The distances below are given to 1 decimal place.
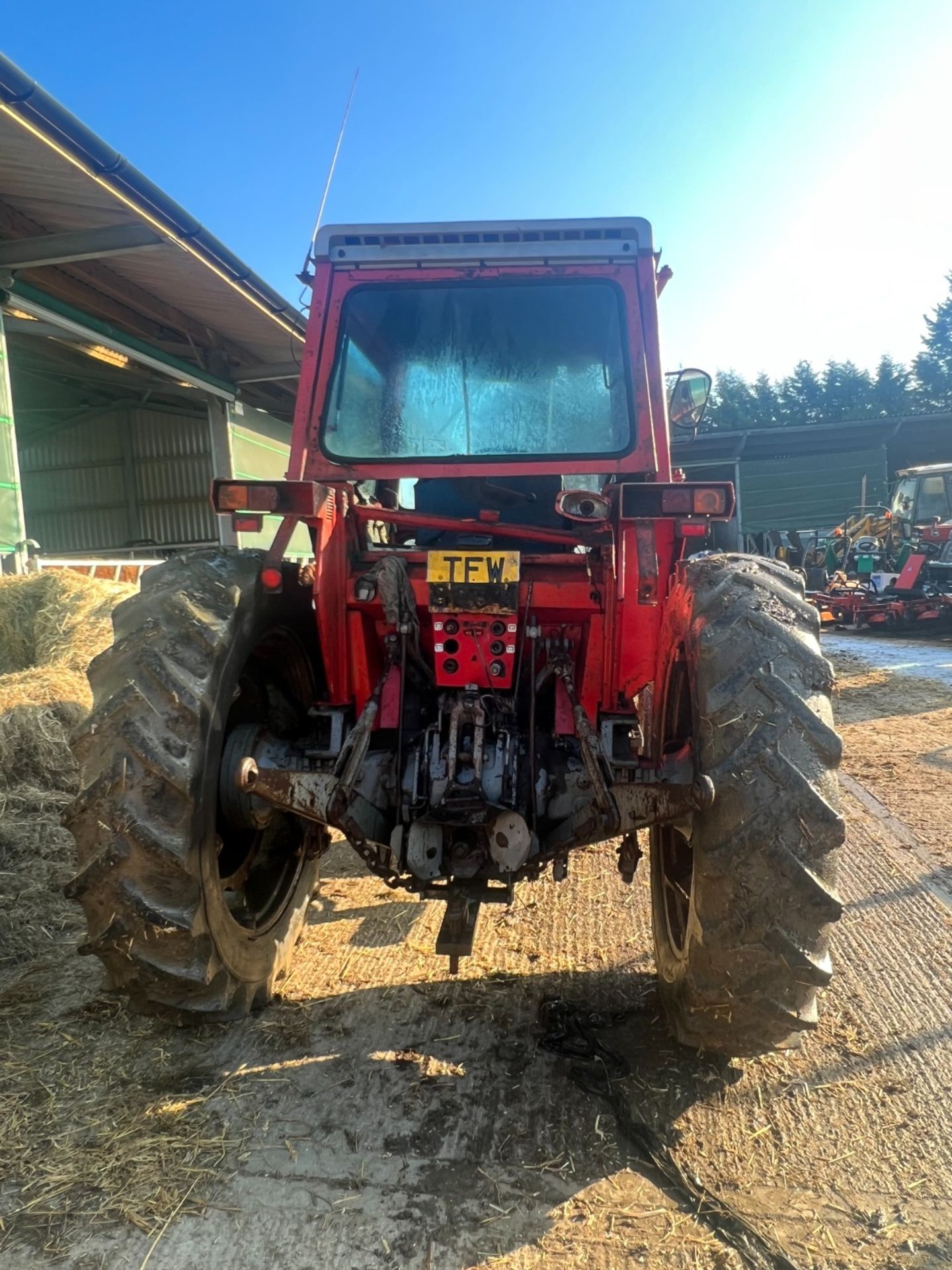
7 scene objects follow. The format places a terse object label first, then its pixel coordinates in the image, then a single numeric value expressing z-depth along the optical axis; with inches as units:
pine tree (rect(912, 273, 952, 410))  2091.5
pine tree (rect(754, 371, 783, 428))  2362.2
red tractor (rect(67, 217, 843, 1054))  86.3
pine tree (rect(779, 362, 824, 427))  2303.2
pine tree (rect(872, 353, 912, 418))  2122.3
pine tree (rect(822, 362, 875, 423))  2208.4
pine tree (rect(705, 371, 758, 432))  2317.9
